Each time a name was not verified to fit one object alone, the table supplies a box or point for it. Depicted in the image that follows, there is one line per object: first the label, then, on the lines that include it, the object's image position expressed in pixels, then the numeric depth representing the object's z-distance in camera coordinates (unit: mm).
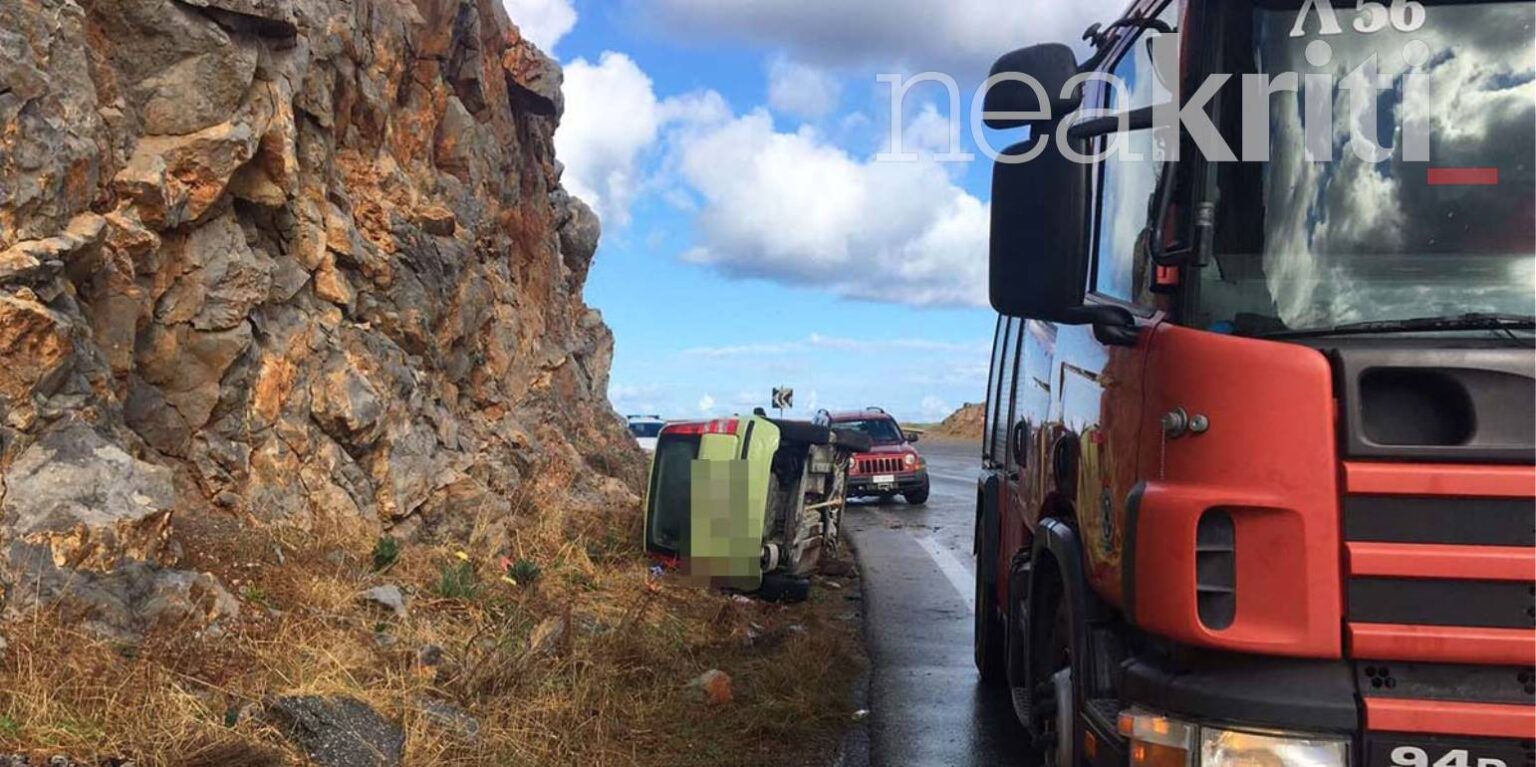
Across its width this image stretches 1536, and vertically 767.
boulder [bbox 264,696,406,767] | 5023
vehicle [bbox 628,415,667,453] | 25533
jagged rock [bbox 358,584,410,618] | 7418
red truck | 2902
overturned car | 10305
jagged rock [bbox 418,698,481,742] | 5562
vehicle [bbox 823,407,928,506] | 21750
